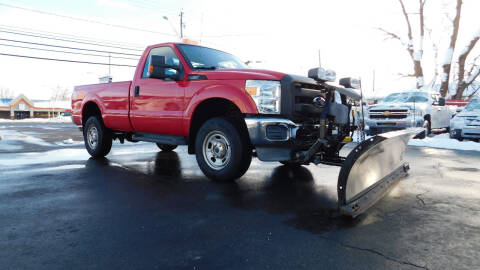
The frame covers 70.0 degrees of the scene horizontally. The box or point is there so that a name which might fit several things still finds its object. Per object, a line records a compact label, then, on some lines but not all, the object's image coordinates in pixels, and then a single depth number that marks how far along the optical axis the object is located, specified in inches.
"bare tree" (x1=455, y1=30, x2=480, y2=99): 868.6
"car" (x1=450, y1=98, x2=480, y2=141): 460.1
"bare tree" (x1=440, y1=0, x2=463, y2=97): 882.8
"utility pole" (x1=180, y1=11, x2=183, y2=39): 1362.5
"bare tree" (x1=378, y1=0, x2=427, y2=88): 964.6
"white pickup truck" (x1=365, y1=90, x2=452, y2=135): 492.4
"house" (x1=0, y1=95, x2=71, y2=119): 2706.4
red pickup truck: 147.2
